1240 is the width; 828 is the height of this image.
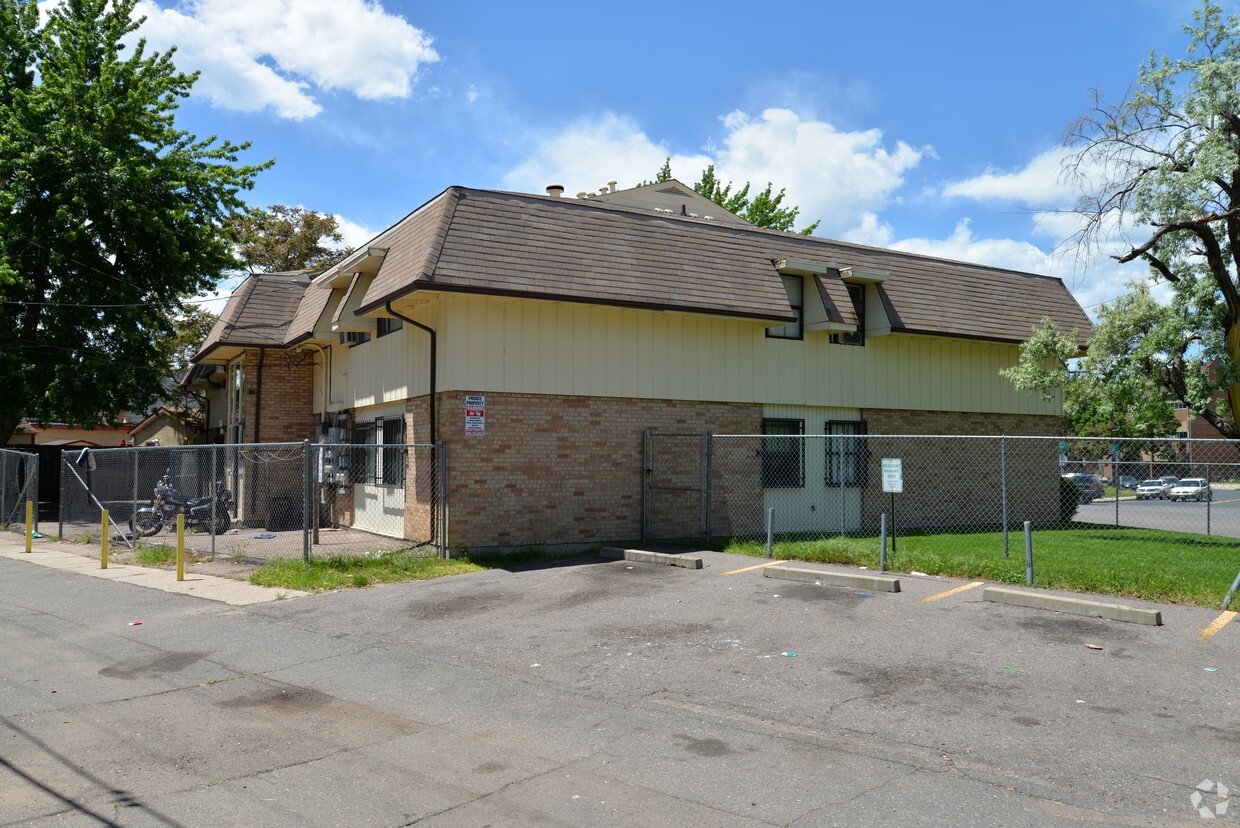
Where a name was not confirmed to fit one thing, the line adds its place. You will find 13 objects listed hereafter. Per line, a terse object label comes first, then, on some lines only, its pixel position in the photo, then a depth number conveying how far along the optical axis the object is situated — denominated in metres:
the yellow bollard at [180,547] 13.76
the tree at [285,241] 40.72
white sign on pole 12.94
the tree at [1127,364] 17.34
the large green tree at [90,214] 24.92
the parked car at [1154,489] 15.46
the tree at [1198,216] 15.80
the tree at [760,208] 49.78
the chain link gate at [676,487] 16.78
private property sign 15.11
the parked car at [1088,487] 22.56
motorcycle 19.41
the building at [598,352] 15.40
